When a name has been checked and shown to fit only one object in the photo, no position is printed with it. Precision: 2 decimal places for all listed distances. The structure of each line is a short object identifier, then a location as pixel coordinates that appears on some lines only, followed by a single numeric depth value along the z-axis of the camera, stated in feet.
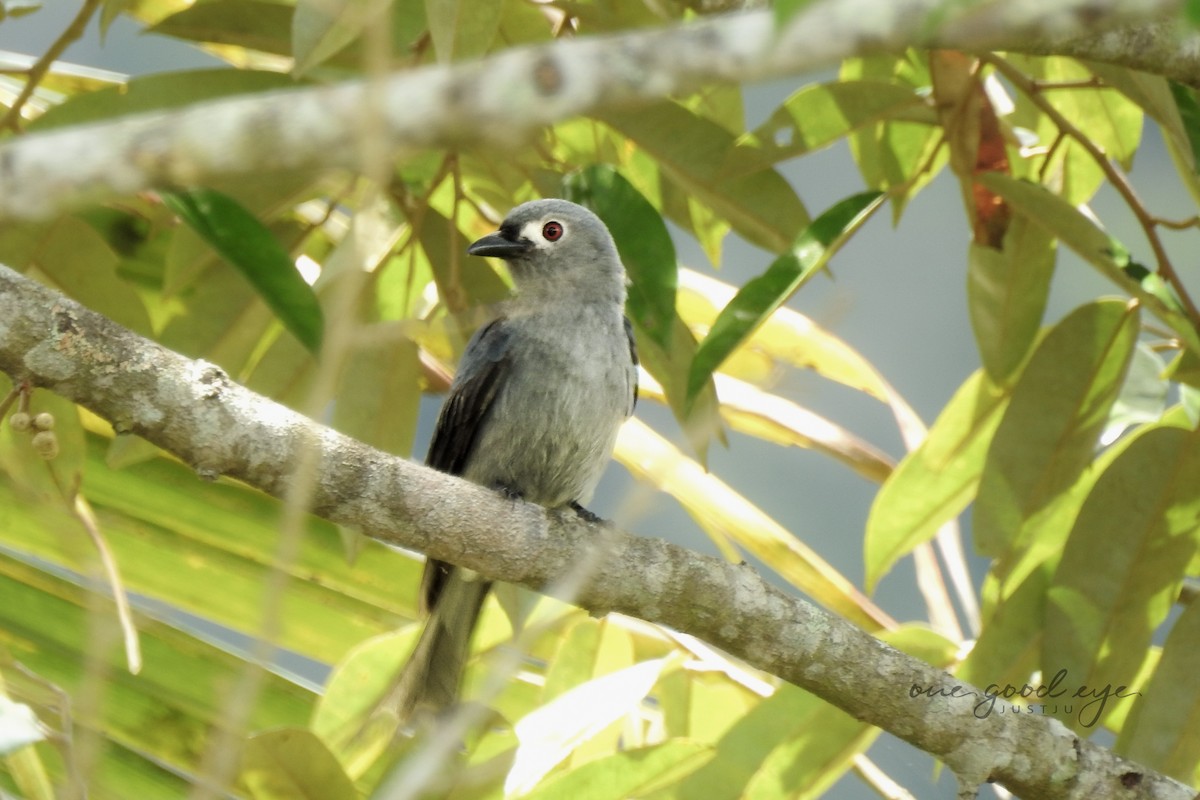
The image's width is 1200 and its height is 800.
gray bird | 24.52
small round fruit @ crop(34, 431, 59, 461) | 14.29
